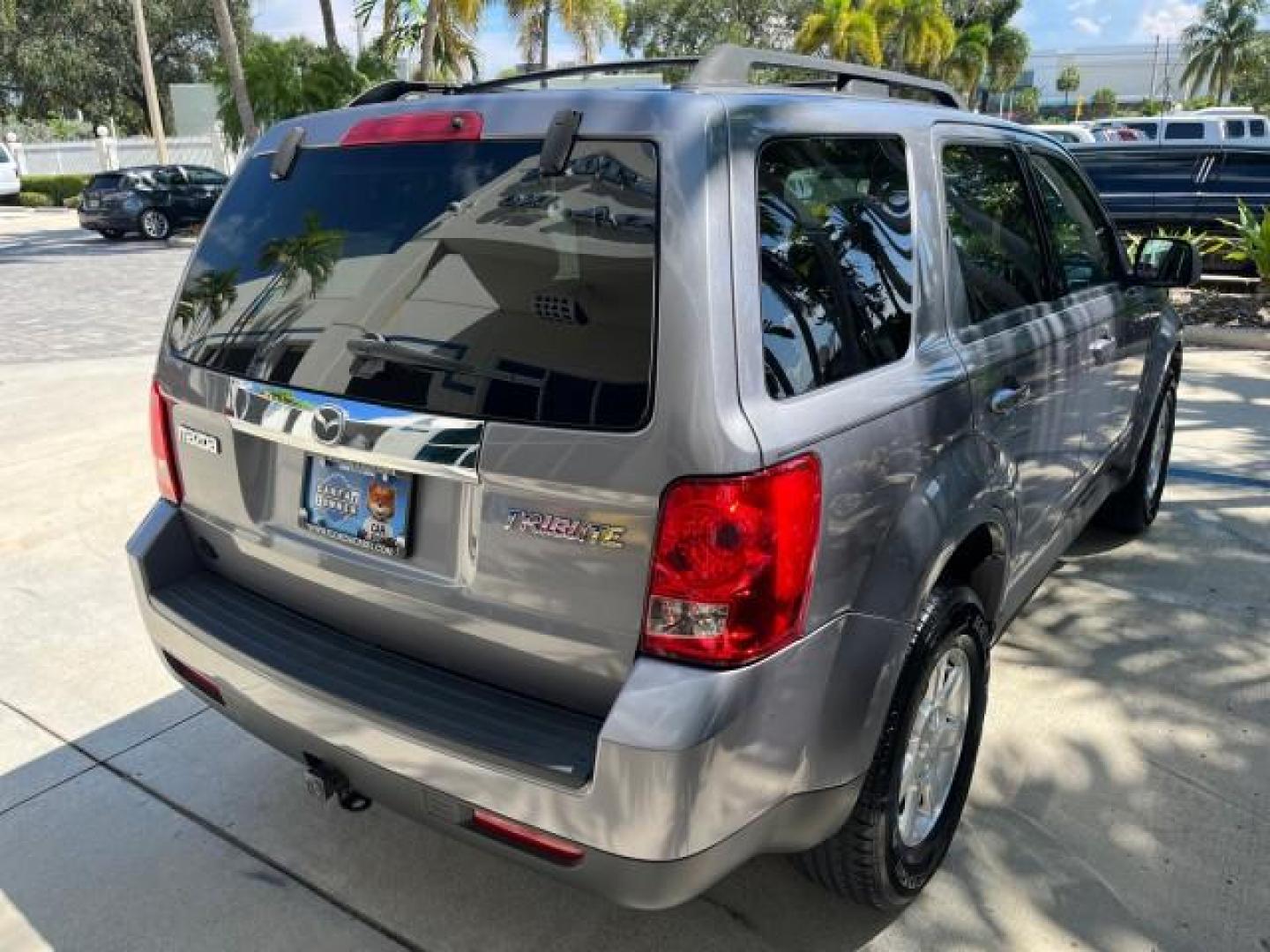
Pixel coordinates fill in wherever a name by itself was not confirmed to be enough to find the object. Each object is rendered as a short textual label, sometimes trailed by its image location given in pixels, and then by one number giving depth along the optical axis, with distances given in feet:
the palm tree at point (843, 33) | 104.53
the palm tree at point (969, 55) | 162.30
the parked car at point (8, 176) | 96.84
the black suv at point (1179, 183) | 39.47
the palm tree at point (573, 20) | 68.33
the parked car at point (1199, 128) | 67.87
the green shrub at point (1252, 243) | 32.48
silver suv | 5.93
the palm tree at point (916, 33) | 120.26
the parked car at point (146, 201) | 67.10
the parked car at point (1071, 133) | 58.44
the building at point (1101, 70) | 338.95
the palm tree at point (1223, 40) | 193.88
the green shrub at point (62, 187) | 99.66
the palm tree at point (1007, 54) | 185.68
